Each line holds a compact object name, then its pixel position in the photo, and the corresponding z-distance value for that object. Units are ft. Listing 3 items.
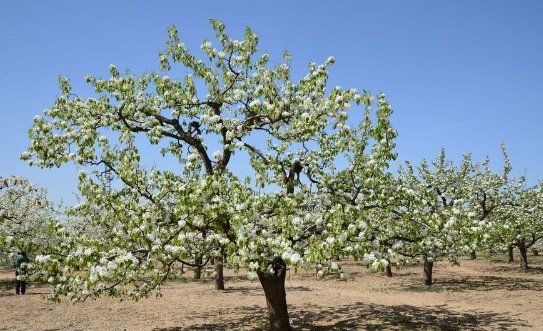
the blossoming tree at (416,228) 39.88
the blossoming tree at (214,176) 37.73
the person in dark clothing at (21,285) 89.37
